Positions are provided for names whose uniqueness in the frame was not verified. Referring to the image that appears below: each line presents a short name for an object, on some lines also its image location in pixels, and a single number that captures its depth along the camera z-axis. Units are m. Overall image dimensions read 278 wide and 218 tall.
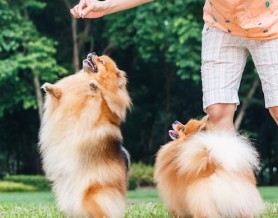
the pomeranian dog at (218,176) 4.36
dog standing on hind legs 4.46
